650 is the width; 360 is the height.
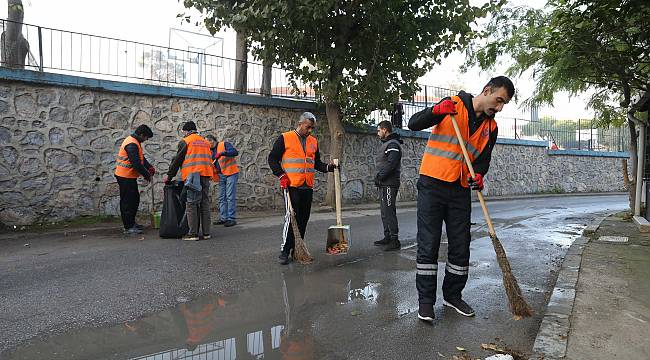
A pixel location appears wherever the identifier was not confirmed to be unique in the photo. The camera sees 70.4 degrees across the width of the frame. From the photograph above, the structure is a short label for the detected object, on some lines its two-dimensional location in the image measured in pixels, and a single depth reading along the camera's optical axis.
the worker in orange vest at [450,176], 3.67
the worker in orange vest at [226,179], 9.26
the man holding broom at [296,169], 5.52
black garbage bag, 7.39
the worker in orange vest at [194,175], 7.23
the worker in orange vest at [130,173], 7.75
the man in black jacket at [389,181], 6.64
